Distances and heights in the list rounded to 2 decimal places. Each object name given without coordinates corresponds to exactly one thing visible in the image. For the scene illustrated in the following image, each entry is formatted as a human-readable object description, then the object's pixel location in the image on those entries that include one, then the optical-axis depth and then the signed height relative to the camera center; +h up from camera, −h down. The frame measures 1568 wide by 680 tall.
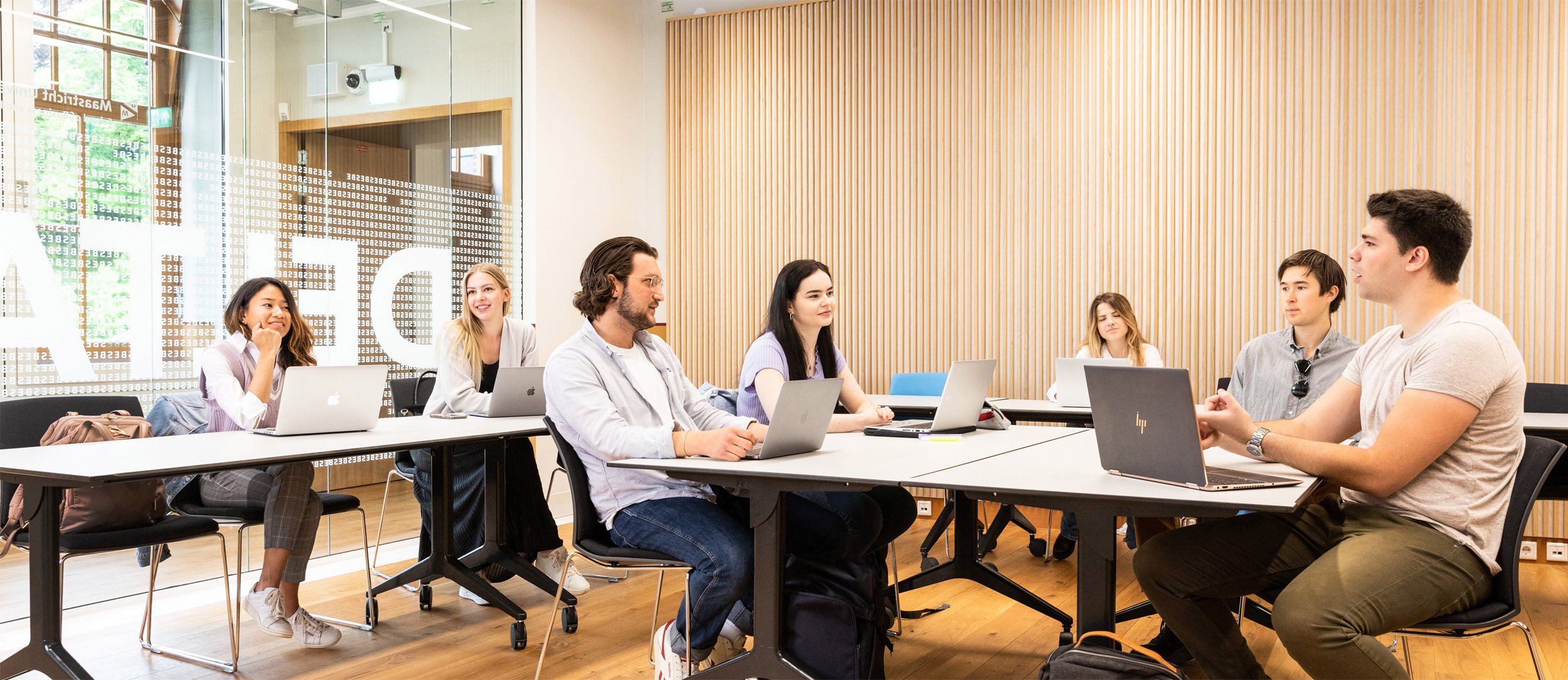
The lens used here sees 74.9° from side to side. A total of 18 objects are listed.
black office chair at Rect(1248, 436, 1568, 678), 2.16 -0.56
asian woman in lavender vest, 3.44 -0.59
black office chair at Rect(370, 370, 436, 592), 4.70 -0.38
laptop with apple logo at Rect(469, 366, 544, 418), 3.92 -0.30
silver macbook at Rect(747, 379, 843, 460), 2.52 -0.26
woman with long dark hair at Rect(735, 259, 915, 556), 3.30 -0.15
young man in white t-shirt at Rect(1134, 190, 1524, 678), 2.07 -0.37
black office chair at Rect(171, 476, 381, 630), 3.43 -0.67
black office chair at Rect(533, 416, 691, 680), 2.69 -0.62
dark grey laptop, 2.06 -0.24
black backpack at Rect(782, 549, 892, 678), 2.54 -0.77
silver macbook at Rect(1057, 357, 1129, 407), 4.60 -0.31
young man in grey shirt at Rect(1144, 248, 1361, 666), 3.56 -0.11
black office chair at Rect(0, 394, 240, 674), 2.96 -0.65
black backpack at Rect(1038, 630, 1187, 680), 2.01 -0.70
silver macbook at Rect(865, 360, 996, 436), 3.26 -0.29
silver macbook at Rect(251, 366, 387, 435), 3.20 -0.28
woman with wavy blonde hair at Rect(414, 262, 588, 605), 4.14 -0.40
